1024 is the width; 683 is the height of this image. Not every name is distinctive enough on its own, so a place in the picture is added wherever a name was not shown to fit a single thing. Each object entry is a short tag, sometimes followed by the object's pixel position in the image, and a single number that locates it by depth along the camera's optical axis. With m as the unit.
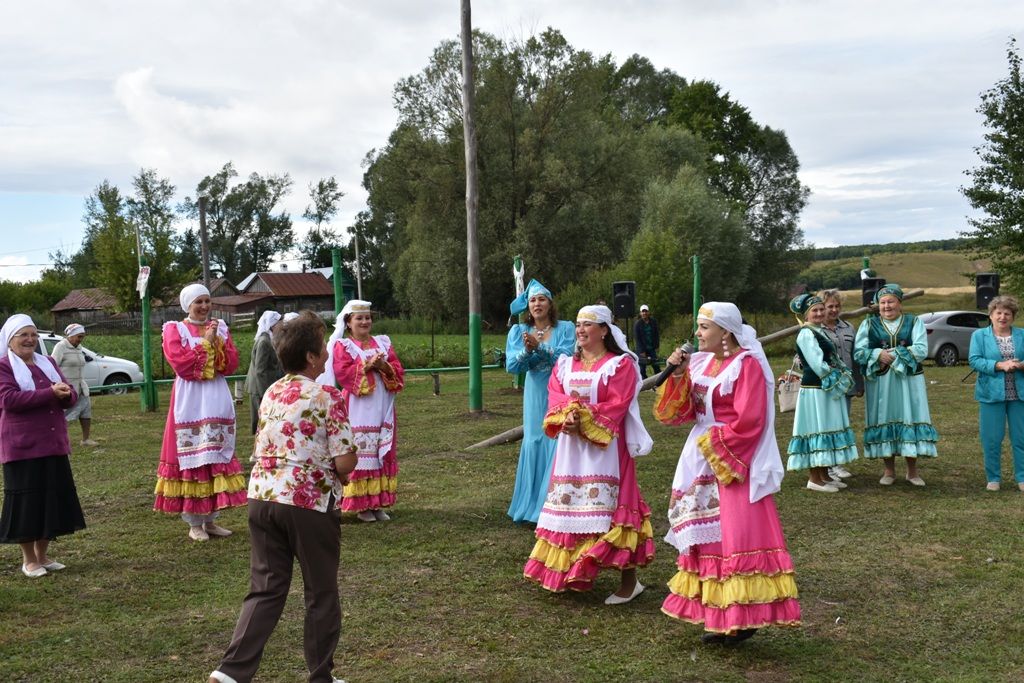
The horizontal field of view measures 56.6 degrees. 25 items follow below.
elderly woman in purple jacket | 6.56
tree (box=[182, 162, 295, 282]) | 79.44
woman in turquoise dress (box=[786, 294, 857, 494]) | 9.29
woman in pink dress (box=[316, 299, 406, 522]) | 8.14
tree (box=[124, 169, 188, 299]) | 75.62
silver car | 24.44
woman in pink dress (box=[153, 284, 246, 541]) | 7.70
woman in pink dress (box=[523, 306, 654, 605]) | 5.80
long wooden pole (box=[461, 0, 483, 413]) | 16.03
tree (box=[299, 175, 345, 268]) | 81.75
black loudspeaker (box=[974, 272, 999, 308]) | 17.28
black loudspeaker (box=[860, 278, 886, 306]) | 14.45
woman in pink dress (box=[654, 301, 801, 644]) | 4.83
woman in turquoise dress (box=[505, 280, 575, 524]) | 7.58
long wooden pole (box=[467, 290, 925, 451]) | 12.05
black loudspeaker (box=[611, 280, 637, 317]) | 19.98
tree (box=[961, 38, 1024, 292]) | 24.11
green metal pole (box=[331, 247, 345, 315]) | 11.27
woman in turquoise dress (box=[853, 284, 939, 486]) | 9.34
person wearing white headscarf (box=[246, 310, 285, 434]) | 12.34
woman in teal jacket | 8.92
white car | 21.64
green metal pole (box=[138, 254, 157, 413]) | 17.70
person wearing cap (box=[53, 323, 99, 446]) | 13.63
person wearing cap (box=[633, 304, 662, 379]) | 20.33
